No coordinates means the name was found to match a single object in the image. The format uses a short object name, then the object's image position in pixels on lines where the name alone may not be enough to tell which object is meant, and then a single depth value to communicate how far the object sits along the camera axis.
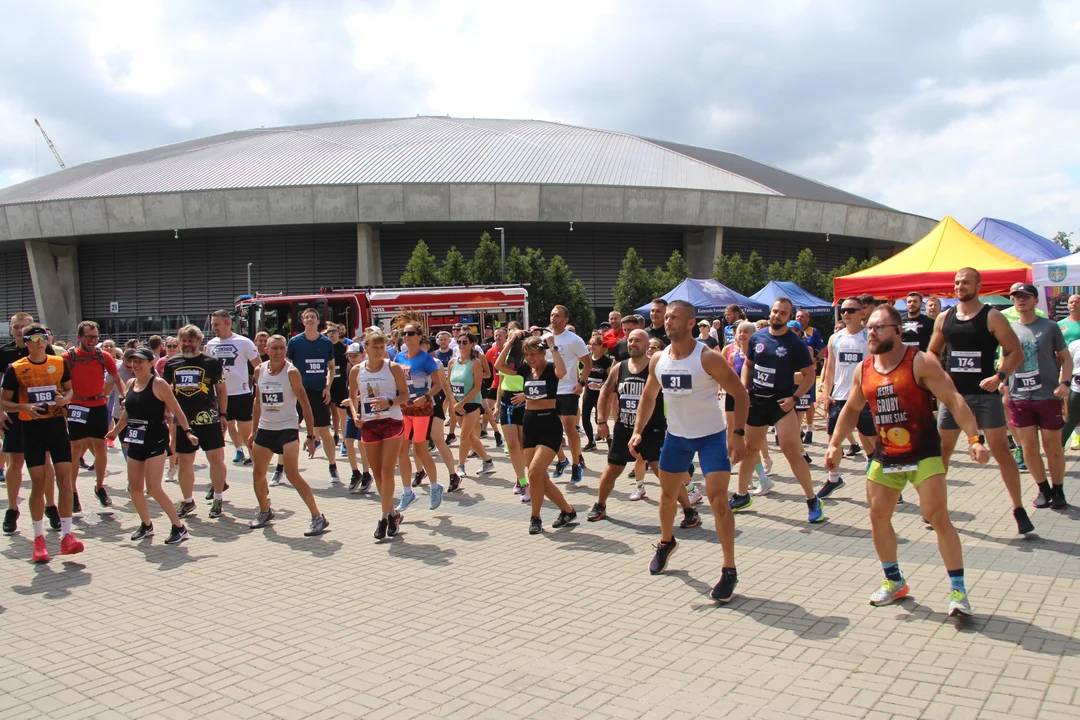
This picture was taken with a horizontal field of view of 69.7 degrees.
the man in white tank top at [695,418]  4.98
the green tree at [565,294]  39.25
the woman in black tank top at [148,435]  6.93
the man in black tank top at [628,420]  7.10
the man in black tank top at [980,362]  6.02
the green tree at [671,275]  39.59
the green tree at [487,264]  38.88
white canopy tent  10.61
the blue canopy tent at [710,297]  23.17
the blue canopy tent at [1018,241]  18.00
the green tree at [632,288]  39.62
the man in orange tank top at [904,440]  4.41
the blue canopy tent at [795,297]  25.99
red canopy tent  13.05
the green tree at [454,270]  38.28
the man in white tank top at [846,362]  8.12
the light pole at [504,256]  38.94
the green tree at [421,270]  38.19
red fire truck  22.66
